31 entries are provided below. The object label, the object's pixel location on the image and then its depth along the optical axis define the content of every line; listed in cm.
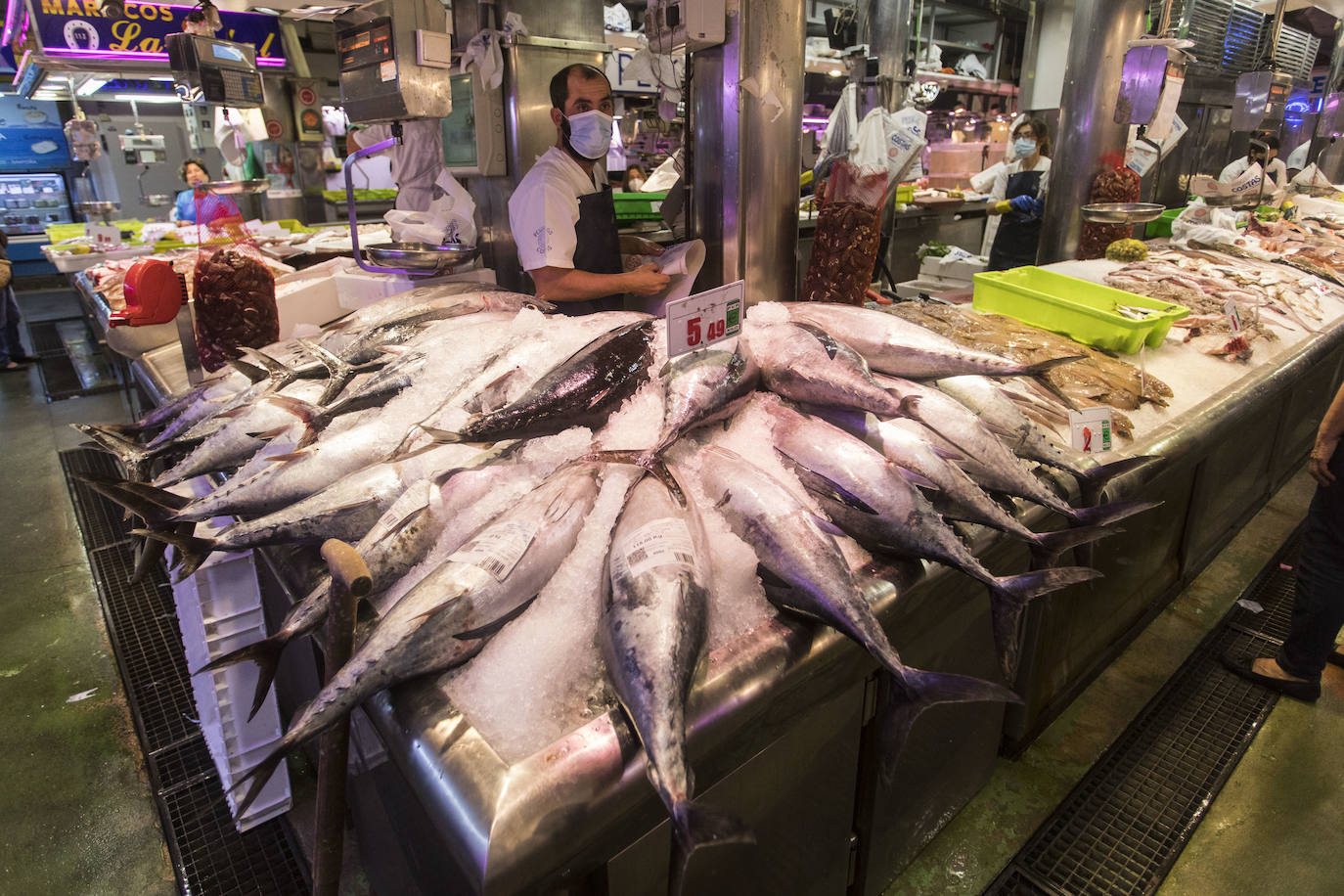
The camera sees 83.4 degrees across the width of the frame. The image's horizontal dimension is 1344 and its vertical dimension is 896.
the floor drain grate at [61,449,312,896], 231
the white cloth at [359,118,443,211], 430
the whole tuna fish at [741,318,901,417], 170
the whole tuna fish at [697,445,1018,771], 120
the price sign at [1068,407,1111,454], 220
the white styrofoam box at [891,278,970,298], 489
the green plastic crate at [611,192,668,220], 477
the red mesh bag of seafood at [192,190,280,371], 269
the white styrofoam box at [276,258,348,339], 323
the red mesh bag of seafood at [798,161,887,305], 296
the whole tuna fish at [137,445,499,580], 150
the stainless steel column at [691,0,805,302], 280
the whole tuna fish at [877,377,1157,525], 173
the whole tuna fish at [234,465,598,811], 113
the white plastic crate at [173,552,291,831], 205
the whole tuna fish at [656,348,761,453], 162
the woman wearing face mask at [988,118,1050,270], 699
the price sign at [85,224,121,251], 679
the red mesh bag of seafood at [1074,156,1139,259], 507
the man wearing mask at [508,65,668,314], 330
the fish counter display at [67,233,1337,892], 112
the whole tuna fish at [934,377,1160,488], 192
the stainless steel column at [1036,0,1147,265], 484
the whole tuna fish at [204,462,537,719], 129
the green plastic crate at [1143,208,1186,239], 665
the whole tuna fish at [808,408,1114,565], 152
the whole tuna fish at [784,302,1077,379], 189
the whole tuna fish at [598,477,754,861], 96
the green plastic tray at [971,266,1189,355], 307
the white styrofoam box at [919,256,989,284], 603
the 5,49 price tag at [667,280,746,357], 162
